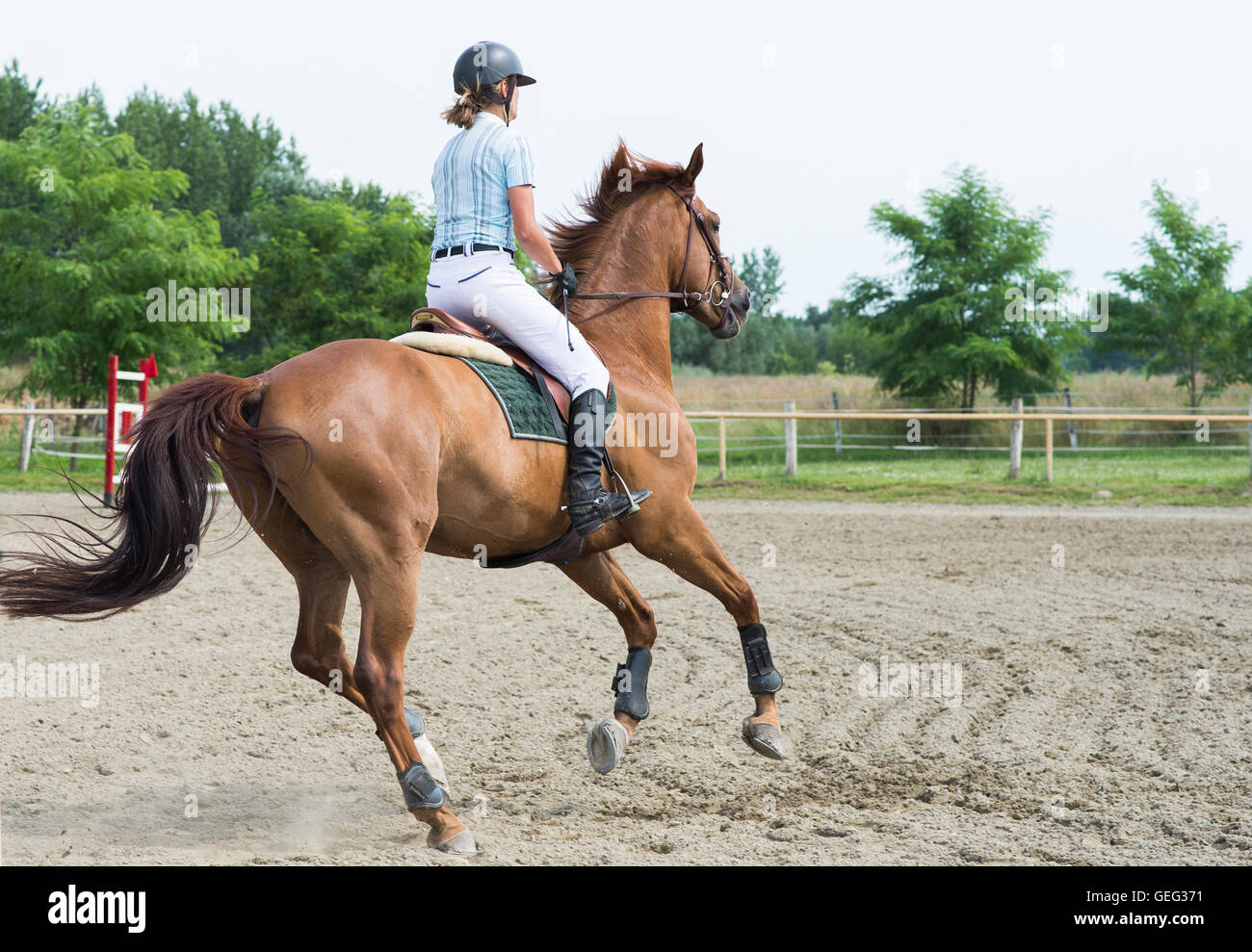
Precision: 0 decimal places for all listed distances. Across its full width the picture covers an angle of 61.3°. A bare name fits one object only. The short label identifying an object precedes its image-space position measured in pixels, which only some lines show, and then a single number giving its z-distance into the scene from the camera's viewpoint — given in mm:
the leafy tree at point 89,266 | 20562
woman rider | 4156
